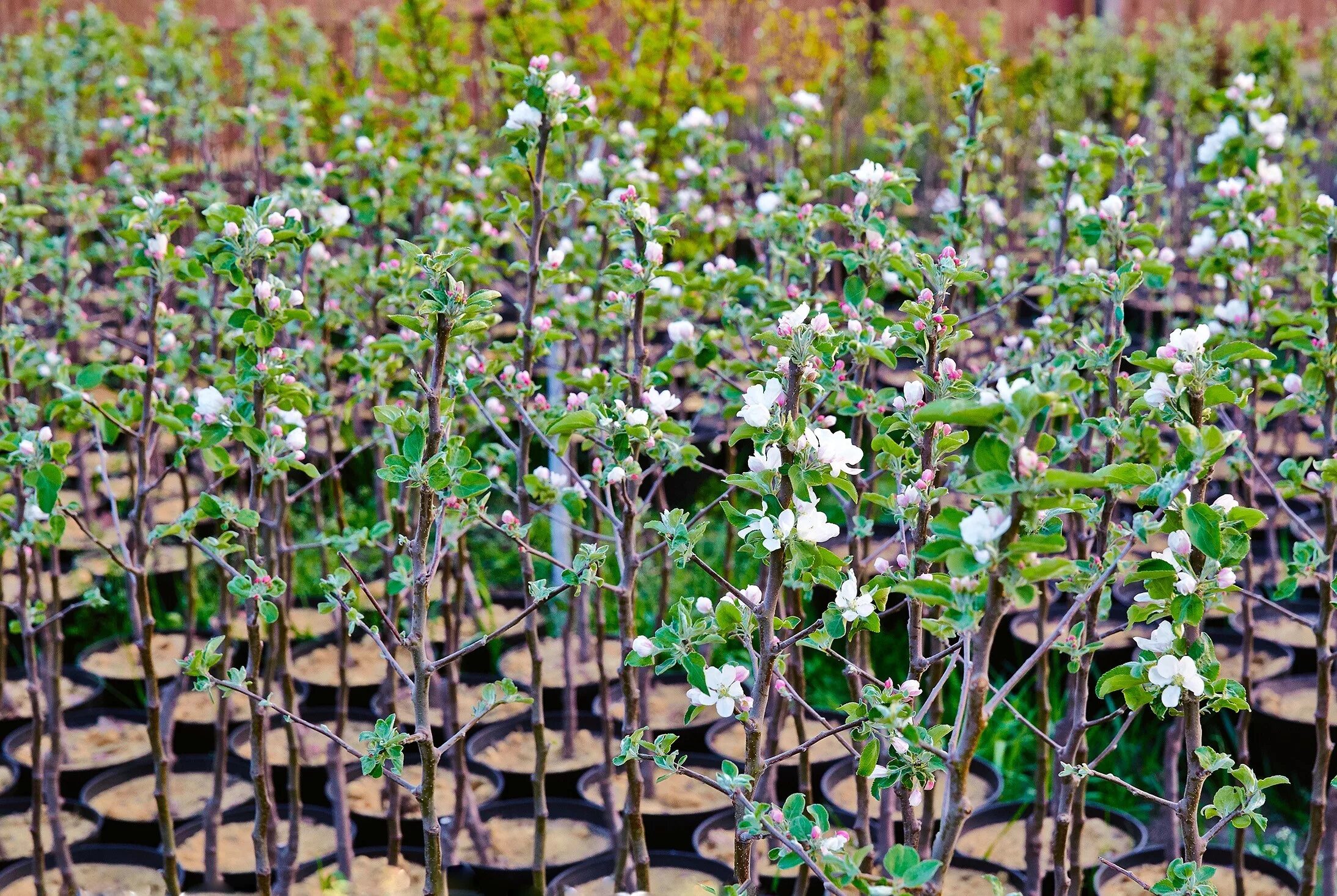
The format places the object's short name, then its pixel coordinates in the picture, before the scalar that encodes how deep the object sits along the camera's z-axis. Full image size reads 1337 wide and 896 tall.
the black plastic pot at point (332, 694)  4.02
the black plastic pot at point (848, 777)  3.34
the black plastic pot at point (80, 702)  3.90
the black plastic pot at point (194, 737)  3.89
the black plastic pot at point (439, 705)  3.59
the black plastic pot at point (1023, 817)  3.36
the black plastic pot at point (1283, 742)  3.58
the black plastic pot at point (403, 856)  3.20
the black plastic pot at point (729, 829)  3.24
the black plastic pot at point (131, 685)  4.10
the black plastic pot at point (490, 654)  4.27
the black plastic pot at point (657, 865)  3.11
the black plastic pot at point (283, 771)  3.64
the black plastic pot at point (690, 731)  3.73
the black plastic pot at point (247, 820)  3.19
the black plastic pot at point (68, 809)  3.37
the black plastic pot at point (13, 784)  3.59
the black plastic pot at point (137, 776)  3.47
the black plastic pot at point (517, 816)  3.15
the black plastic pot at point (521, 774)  3.60
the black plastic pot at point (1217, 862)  3.07
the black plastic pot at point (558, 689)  3.92
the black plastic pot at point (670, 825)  3.35
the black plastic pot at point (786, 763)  3.59
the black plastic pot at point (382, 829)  3.41
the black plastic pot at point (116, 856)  3.33
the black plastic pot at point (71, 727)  3.69
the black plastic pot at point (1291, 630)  4.06
